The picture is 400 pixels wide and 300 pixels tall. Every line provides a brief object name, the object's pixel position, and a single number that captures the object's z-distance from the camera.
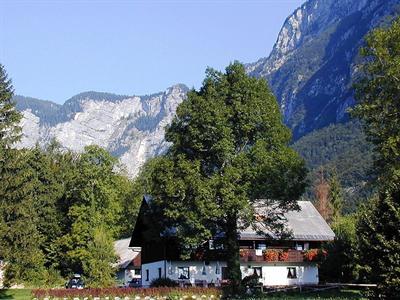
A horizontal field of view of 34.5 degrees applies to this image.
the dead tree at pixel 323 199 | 113.03
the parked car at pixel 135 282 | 68.95
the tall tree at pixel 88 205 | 72.12
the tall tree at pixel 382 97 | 34.56
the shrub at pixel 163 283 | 52.44
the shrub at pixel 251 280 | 47.82
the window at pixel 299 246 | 61.92
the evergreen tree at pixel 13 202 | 50.47
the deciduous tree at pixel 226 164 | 42.12
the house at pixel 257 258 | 57.12
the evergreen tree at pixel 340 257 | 55.84
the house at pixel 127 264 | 82.19
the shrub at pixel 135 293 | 42.00
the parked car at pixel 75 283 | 64.88
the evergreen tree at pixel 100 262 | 57.06
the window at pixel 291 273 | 61.16
